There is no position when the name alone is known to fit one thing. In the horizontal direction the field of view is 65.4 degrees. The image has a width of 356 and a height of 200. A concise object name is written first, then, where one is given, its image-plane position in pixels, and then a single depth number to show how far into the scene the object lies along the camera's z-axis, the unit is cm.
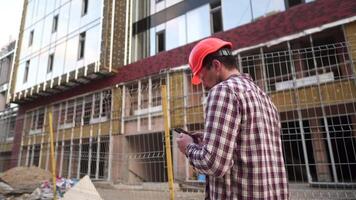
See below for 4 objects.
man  126
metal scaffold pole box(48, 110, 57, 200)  511
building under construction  886
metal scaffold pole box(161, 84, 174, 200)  291
